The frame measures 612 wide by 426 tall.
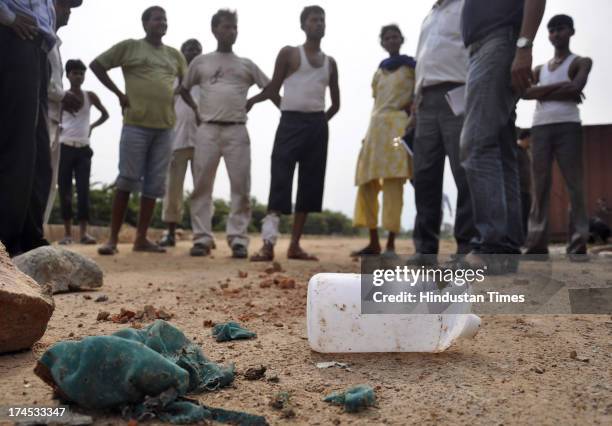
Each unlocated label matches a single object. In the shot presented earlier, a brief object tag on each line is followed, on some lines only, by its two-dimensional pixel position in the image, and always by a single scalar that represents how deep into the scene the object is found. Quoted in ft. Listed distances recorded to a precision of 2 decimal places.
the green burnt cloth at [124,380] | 3.83
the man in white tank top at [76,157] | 20.65
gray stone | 8.55
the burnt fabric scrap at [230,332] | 6.03
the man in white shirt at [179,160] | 19.54
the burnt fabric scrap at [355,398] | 4.05
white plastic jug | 5.36
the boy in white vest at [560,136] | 14.65
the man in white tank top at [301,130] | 15.74
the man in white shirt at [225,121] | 16.37
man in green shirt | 16.05
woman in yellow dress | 15.03
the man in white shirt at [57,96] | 12.84
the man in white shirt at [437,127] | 11.57
